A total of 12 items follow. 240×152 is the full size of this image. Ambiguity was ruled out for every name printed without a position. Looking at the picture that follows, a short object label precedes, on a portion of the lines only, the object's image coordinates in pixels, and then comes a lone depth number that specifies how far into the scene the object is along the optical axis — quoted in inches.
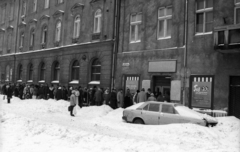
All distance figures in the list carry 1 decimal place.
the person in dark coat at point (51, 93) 1070.4
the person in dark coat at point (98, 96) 833.5
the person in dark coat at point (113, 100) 777.6
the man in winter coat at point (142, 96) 703.1
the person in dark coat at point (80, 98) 870.2
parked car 485.1
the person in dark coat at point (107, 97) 824.7
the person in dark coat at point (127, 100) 754.8
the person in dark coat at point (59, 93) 969.8
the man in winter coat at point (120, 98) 766.6
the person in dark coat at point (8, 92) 941.2
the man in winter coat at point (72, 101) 652.7
